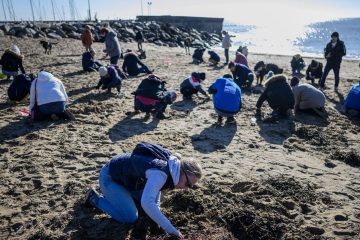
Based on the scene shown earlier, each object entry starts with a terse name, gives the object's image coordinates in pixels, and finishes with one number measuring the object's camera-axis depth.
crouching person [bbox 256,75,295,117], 7.46
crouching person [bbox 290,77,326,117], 7.86
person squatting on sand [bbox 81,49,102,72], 11.89
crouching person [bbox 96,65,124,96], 8.97
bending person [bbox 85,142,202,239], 3.01
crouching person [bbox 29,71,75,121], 6.36
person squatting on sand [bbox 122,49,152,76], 11.83
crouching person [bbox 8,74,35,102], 7.77
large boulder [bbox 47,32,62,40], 24.92
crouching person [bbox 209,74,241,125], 6.93
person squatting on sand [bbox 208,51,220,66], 15.59
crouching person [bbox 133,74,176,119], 7.12
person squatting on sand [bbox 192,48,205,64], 16.24
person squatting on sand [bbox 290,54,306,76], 13.55
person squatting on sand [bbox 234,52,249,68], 12.91
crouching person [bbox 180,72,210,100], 8.79
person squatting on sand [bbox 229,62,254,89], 10.27
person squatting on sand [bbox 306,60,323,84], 12.03
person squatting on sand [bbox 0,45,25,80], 9.98
